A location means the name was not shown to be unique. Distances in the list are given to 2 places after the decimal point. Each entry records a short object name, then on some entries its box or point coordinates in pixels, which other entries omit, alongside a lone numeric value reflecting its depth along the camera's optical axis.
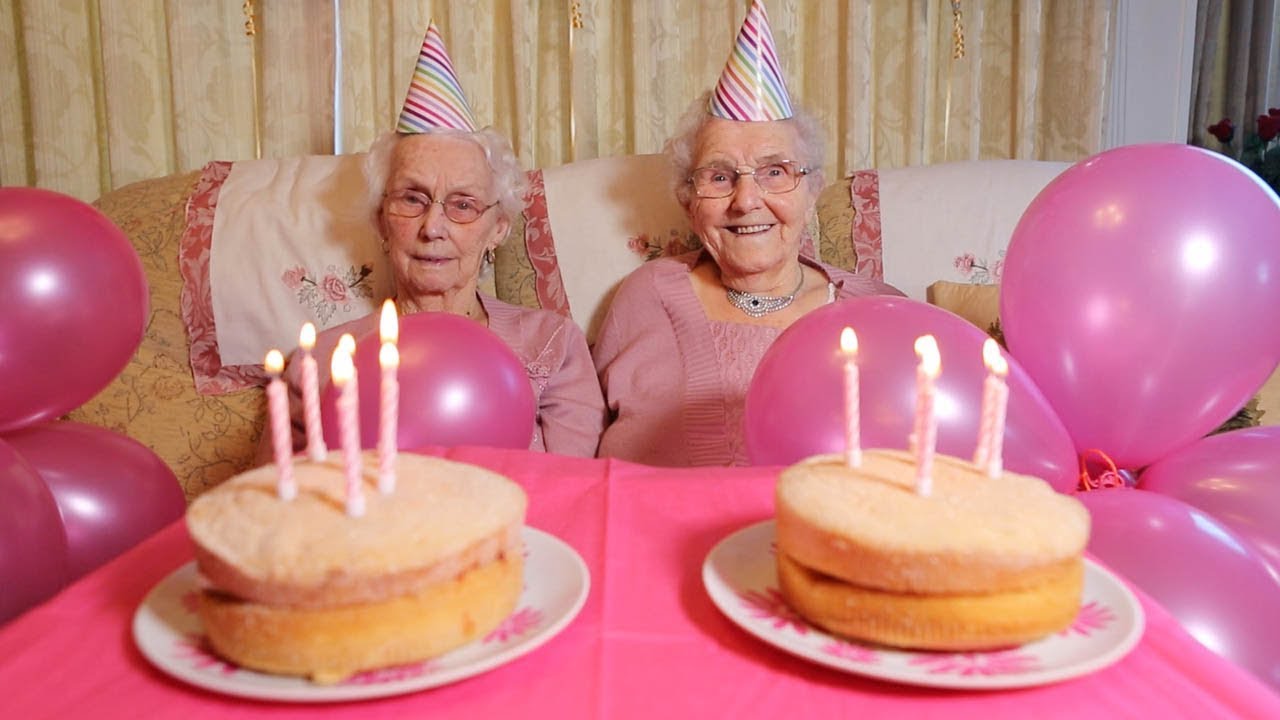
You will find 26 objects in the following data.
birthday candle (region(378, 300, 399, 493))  0.66
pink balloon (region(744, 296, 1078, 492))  1.18
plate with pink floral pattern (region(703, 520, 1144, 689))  0.61
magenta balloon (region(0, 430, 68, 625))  0.97
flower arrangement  2.48
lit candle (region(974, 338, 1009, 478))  0.71
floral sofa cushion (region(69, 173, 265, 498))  1.99
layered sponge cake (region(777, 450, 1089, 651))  0.65
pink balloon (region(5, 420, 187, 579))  1.28
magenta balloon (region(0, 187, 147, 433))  1.22
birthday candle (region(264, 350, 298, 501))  0.65
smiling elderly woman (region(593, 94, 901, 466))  1.92
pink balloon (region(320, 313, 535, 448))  1.39
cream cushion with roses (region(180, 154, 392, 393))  2.07
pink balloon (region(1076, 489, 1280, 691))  1.04
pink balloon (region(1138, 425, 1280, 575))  1.22
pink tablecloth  0.59
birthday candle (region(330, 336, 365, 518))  0.66
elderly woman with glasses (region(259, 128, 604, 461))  1.98
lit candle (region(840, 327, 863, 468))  0.75
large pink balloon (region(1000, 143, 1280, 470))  1.25
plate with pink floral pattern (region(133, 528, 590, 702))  0.59
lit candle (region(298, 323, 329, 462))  0.66
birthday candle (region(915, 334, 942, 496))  0.70
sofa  2.02
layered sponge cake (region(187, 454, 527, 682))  0.62
